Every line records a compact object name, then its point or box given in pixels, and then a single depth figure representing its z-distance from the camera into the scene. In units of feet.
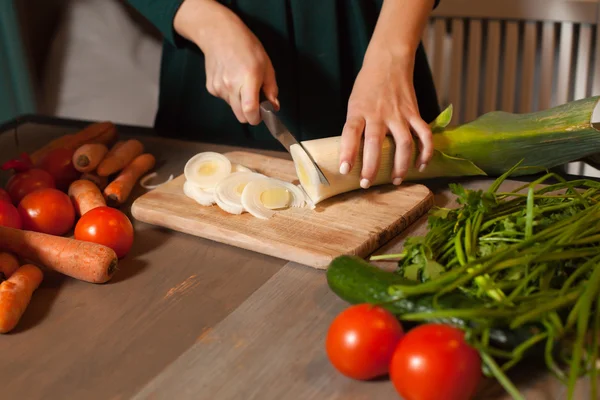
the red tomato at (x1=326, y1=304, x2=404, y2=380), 2.82
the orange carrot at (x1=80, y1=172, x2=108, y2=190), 5.16
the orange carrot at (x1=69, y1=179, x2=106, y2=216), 4.68
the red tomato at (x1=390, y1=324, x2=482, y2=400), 2.62
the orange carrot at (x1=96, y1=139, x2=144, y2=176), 5.26
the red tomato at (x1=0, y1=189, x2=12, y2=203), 4.52
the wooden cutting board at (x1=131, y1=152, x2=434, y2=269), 4.01
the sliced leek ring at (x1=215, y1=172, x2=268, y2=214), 4.46
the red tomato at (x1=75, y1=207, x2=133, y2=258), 4.08
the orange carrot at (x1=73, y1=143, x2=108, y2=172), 5.19
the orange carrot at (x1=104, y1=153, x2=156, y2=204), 4.93
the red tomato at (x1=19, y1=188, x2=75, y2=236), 4.38
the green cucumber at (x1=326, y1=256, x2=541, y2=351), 2.86
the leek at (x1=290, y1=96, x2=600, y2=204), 4.54
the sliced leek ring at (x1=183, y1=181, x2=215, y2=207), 4.61
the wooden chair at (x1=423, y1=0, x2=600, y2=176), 8.34
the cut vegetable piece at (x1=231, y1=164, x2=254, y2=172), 4.93
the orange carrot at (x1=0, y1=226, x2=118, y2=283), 3.83
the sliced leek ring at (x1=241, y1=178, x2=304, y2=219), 4.42
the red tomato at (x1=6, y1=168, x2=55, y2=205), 4.82
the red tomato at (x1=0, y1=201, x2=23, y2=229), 4.20
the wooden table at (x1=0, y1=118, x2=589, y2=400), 3.01
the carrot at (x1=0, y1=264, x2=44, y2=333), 3.46
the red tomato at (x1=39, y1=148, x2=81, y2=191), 5.20
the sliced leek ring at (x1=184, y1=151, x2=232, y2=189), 4.75
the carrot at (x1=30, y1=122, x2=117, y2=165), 5.65
